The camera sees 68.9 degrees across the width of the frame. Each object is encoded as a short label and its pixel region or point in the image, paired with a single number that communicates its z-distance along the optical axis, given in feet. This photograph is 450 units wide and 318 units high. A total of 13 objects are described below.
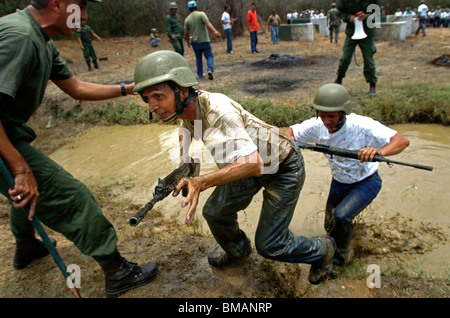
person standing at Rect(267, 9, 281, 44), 50.62
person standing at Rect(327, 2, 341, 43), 47.03
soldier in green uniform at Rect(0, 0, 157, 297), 6.04
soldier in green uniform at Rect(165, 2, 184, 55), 30.92
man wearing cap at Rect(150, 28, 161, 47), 55.62
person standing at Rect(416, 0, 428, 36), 47.90
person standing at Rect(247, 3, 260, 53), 43.88
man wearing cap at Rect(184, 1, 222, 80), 28.02
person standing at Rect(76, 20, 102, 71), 35.65
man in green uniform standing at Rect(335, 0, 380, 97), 19.54
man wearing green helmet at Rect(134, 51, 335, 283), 6.22
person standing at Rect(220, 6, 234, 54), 45.01
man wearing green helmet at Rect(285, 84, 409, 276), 8.95
